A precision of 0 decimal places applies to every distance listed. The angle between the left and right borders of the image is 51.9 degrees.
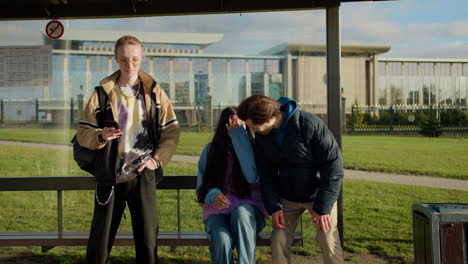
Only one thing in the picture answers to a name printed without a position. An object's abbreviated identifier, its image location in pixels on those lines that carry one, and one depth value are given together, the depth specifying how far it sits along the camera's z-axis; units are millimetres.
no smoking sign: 4355
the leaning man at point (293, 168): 3074
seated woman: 3117
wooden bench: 3771
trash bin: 2617
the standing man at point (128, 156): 3105
